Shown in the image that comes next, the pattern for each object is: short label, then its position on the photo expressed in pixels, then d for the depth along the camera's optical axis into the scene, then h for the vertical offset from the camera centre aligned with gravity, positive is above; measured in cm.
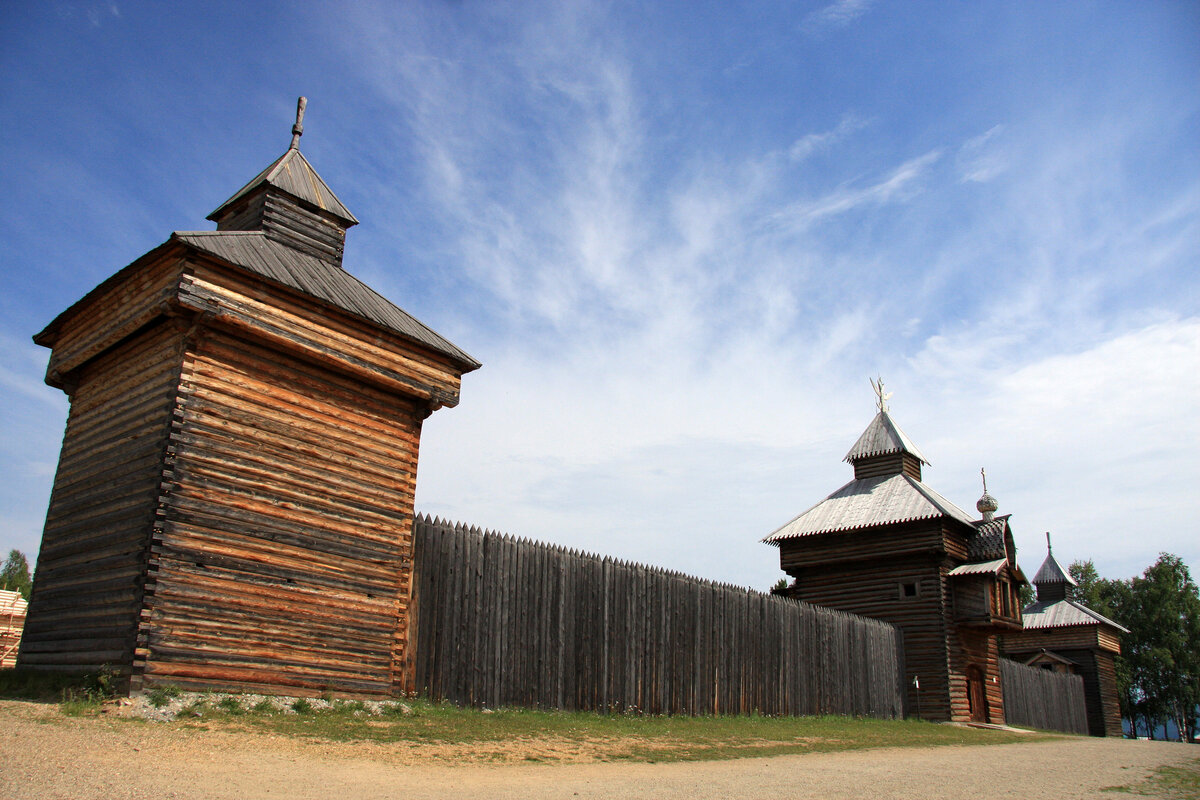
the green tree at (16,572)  6967 +480
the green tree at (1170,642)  5331 +87
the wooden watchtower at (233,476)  1068 +217
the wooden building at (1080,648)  4153 +25
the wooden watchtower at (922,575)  2650 +245
